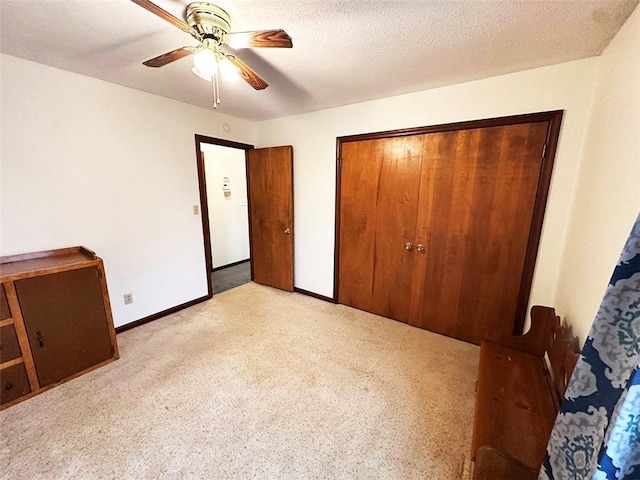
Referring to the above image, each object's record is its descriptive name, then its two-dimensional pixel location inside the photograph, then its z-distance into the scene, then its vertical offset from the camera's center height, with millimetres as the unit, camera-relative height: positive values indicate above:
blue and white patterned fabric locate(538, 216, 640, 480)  587 -512
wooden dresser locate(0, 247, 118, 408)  1625 -909
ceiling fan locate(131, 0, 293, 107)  1217 +724
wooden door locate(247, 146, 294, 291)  3238 -321
